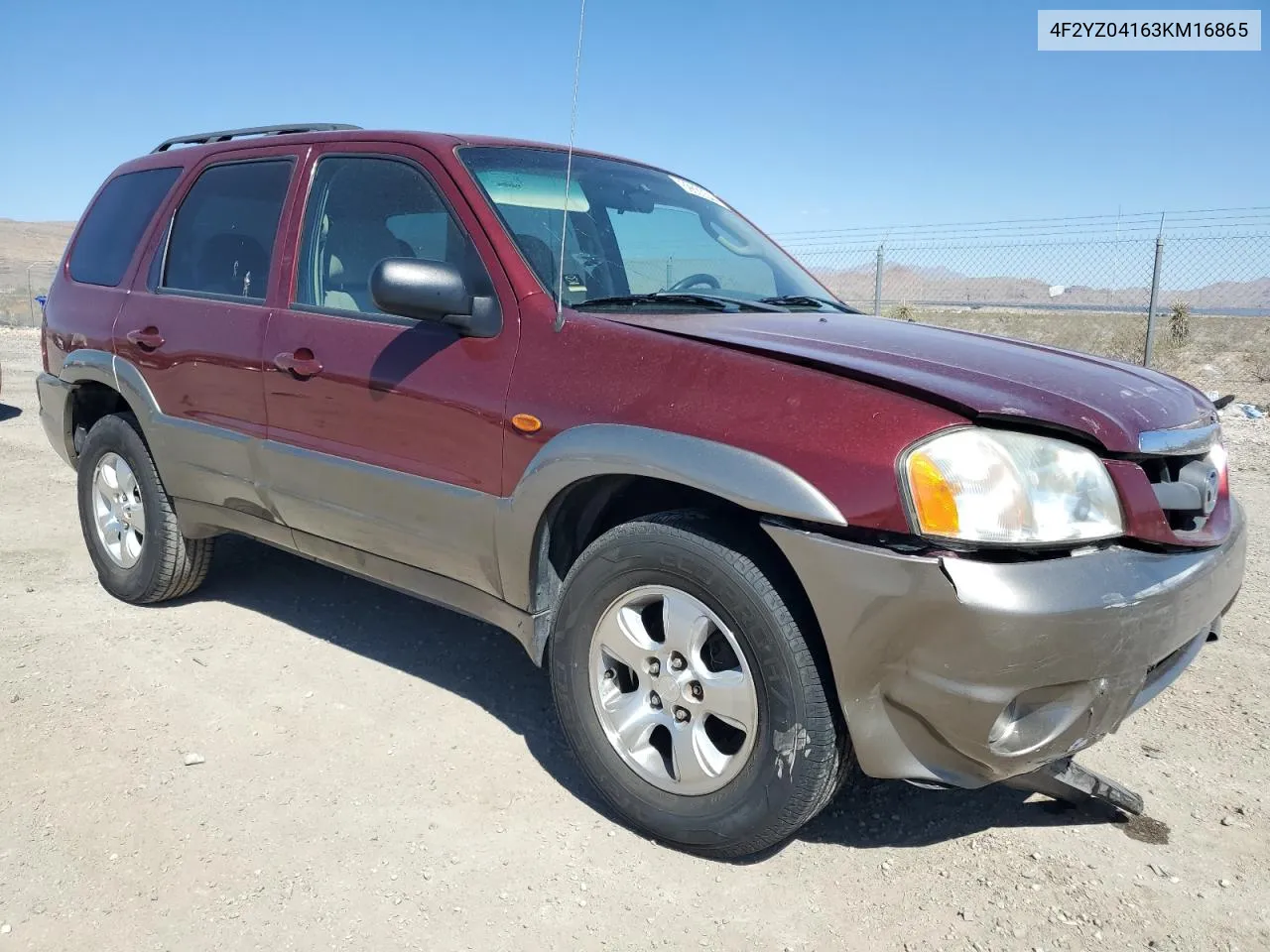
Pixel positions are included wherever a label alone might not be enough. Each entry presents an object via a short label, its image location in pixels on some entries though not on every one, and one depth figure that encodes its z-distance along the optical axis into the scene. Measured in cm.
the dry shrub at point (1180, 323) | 1577
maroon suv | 210
